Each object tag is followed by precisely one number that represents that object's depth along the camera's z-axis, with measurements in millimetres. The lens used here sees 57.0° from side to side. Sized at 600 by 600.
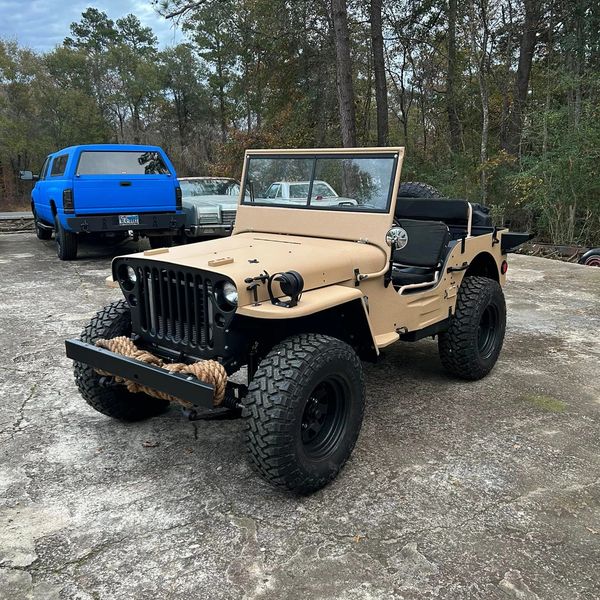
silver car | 9703
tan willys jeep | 2631
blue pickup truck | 8633
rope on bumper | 2605
